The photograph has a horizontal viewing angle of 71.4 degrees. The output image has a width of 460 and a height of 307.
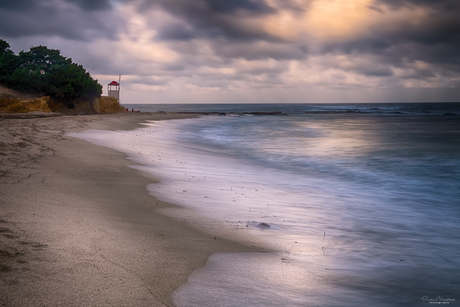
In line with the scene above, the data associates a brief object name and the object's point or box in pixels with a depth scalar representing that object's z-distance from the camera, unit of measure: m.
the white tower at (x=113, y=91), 58.53
